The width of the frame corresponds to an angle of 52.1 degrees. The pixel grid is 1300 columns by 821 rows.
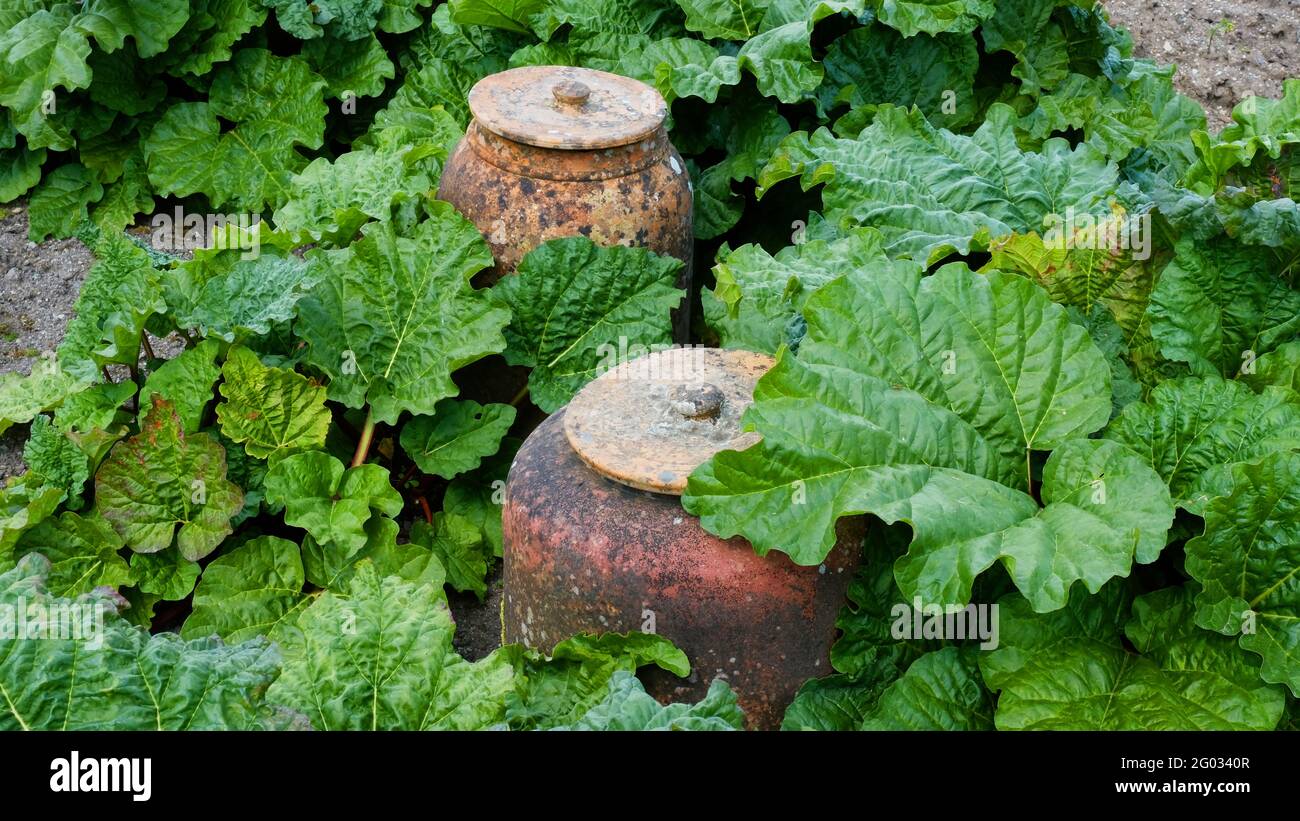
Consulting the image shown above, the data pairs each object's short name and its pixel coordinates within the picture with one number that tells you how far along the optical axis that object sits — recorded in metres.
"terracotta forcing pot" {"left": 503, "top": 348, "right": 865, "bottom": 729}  2.55
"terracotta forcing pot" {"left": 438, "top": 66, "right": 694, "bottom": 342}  3.66
